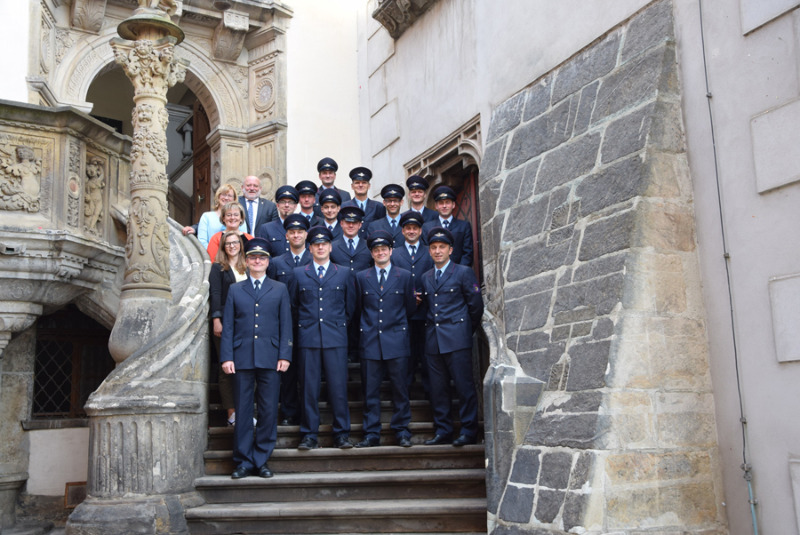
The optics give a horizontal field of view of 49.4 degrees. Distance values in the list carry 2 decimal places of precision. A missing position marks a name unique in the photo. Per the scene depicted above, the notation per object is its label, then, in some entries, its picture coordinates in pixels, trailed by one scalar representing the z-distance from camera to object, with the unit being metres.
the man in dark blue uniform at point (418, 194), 7.91
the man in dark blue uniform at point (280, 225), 7.64
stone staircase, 5.57
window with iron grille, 9.66
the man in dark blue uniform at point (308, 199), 7.93
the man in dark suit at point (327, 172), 8.45
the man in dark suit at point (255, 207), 8.14
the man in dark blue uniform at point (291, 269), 6.82
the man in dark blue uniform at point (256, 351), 6.13
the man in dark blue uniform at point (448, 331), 6.32
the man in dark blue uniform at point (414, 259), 7.08
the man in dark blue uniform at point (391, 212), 7.78
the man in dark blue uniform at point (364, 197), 8.09
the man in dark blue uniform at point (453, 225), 7.39
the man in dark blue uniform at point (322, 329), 6.39
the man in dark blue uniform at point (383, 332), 6.45
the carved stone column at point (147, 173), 6.03
